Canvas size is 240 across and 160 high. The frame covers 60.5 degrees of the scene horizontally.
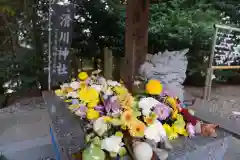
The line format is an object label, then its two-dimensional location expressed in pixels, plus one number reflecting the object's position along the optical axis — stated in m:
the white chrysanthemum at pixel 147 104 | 1.02
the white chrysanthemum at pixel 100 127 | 0.90
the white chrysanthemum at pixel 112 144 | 0.82
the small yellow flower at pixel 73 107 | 1.26
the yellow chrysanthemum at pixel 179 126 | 1.05
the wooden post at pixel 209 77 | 4.09
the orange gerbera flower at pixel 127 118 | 0.91
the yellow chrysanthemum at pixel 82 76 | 1.74
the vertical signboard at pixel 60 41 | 3.33
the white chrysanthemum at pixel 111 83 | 1.57
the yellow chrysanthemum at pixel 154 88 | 1.20
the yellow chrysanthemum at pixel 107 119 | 0.94
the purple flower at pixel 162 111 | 1.02
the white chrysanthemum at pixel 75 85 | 1.62
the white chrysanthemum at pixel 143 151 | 0.80
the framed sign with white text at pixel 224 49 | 4.30
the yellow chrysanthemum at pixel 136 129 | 0.88
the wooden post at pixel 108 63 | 4.66
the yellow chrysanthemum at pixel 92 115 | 1.06
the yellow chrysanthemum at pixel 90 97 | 1.21
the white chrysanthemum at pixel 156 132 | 0.90
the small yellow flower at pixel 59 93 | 1.77
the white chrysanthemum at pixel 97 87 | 1.36
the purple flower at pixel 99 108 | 1.14
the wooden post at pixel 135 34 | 2.95
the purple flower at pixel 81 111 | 1.18
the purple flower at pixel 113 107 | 1.01
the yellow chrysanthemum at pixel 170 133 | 1.03
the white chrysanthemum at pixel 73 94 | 1.47
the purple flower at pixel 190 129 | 1.08
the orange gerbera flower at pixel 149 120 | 0.96
